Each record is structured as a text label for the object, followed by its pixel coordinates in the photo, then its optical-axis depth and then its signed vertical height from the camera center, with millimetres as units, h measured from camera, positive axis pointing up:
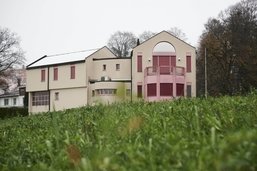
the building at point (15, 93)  93688 -683
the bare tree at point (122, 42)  88375 +10556
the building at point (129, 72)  48628 +2277
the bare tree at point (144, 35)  89675 +12272
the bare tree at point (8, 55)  72125 +6355
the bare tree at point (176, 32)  87750 +12621
